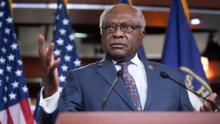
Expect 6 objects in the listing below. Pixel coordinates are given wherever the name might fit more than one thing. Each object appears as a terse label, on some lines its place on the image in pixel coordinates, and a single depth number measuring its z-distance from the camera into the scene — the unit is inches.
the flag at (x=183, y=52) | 219.7
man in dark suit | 155.2
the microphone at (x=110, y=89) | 153.3
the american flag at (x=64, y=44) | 222.2
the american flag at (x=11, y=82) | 215.0
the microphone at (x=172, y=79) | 155.0
